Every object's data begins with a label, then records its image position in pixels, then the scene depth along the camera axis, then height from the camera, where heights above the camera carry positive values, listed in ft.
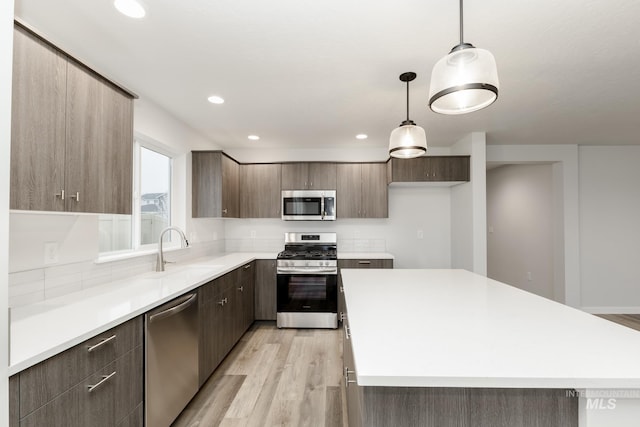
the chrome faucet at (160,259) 8.18 -1.19
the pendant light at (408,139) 6.50 +1.78
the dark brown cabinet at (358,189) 13.23 +1.31
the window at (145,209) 7.55 +0.30
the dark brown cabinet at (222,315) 7.32 -2.98
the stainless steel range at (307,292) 11.76 -3.09
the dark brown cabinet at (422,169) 12.31 +2.08
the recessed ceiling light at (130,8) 4.69 +3.55
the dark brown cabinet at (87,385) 3.11 -2.14
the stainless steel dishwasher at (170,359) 5.14 -2.85
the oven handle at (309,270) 11.83 -2.19
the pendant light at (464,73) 3.76 +1.93
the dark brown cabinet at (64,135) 3.78 +1.32
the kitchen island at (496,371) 2.58 -1.44
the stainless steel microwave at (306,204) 13.08 +0.61
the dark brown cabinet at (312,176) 13.23 +1.92
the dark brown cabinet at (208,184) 10.99 +1.31
